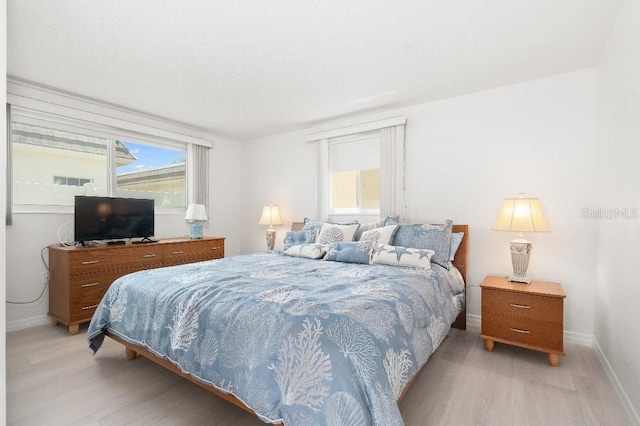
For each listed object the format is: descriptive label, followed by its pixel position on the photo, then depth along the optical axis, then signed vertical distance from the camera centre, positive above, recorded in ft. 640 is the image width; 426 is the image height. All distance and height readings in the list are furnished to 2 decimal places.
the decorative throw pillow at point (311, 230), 11.85 -0.77
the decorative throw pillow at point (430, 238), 9.43 -0.90
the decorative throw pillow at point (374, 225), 11.19 -0.53
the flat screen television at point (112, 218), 10.61 -0.29
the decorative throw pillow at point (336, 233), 11.12 -0.84
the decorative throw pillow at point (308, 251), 10.57 -1.42
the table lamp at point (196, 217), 13.76 -0.30
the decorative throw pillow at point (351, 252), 9.48 -1.32
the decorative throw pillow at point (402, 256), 8.66 -1.34
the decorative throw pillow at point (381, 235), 10.21 -0.82
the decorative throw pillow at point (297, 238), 11.87 -1.10
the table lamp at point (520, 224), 8.40 -0.37
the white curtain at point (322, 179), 14.37 +1.49
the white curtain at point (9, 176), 9.87 +1.14
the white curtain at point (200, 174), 15.21 +1.82
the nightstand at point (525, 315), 7.59 -2.74
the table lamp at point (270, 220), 15.02 -0.47
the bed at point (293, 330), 4.19 -2.10
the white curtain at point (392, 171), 11.97 +1.56
